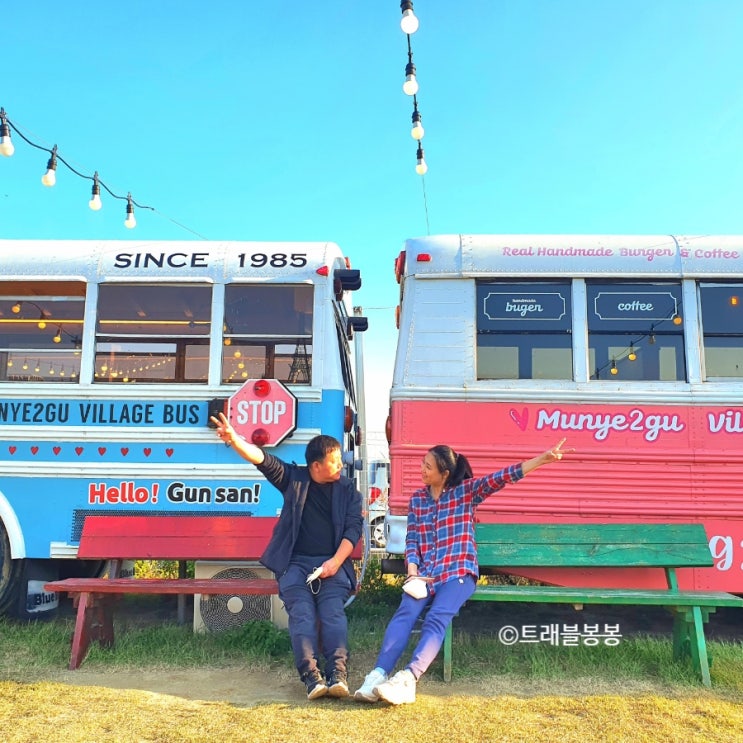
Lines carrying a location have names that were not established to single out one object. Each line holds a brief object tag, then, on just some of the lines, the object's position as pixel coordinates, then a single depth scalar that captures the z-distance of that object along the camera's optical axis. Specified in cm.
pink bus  507
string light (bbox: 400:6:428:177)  584
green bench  451
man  397
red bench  510
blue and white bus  530
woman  377
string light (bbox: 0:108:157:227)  725
